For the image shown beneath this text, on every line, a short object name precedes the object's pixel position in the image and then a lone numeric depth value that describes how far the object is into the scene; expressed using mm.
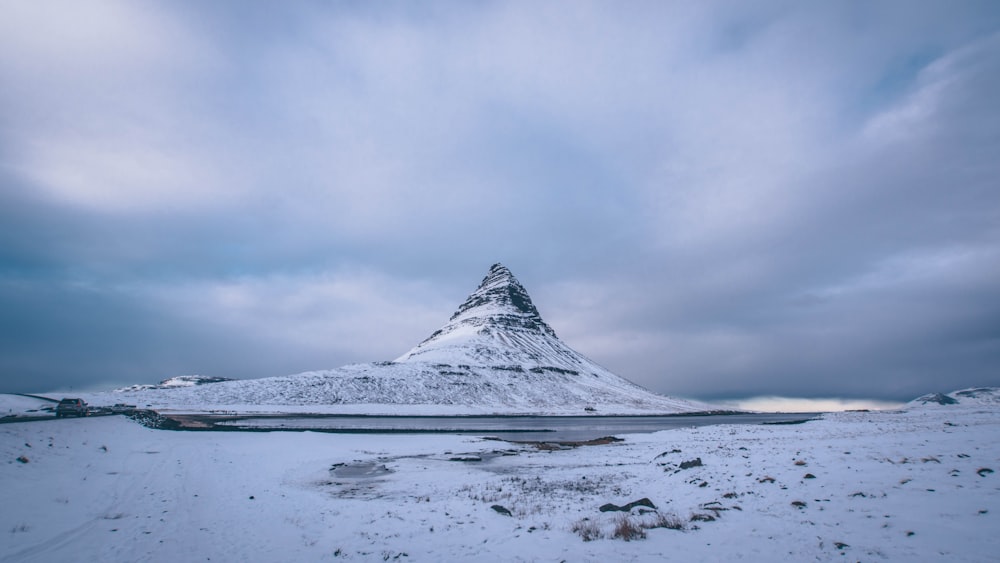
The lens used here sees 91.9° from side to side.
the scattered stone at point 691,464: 24219
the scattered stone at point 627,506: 16662
